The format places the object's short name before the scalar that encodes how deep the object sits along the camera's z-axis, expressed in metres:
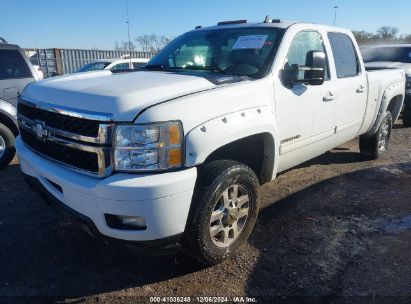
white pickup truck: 2.46
